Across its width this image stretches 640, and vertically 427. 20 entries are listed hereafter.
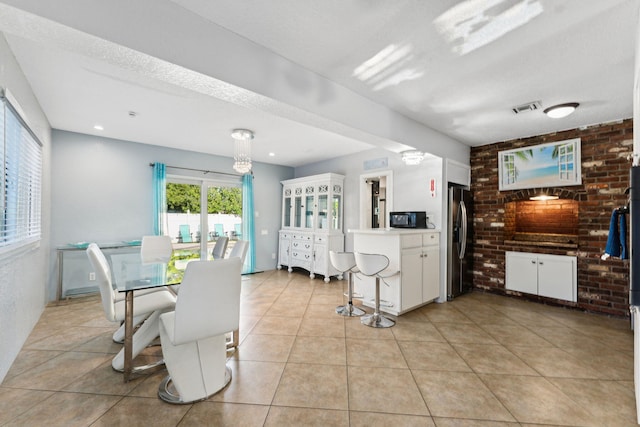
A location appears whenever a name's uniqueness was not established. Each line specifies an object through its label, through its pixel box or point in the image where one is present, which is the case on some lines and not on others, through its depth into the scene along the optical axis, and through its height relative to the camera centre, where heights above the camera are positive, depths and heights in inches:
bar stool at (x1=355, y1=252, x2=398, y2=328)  124.3 -23.8
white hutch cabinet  216.7 -6.9
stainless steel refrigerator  165.9 -14.5
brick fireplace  137.9 -0.1
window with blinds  82.7 +12.3
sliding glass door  207.6 +2.7
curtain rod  202.2 +35.0
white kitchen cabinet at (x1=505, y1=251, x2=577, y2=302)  148.7 -32.6
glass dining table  82.0 -20.3
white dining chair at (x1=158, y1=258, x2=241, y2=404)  69.3 -29.9
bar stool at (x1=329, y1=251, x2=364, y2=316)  138.6 -24.0
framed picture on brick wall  150.1 +29.4
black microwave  162.6 -1.7
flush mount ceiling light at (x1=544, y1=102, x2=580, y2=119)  118.8 +46.6
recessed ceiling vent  119.1 +48.4
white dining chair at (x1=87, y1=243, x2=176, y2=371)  81.9 -30.3
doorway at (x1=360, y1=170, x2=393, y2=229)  191.9 +13.8
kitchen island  136.6 -26.8
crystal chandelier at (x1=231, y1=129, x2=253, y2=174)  160.6 +34.9
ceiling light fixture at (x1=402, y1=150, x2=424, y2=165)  146.1 +31.9
